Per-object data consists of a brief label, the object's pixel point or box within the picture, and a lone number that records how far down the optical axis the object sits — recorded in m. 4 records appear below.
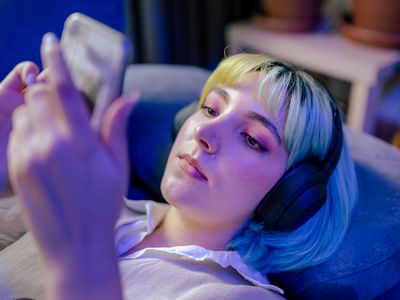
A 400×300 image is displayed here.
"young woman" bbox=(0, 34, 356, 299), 0.87
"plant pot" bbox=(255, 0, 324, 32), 2.03
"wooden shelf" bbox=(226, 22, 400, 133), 1.78
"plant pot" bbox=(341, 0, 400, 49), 1.83
